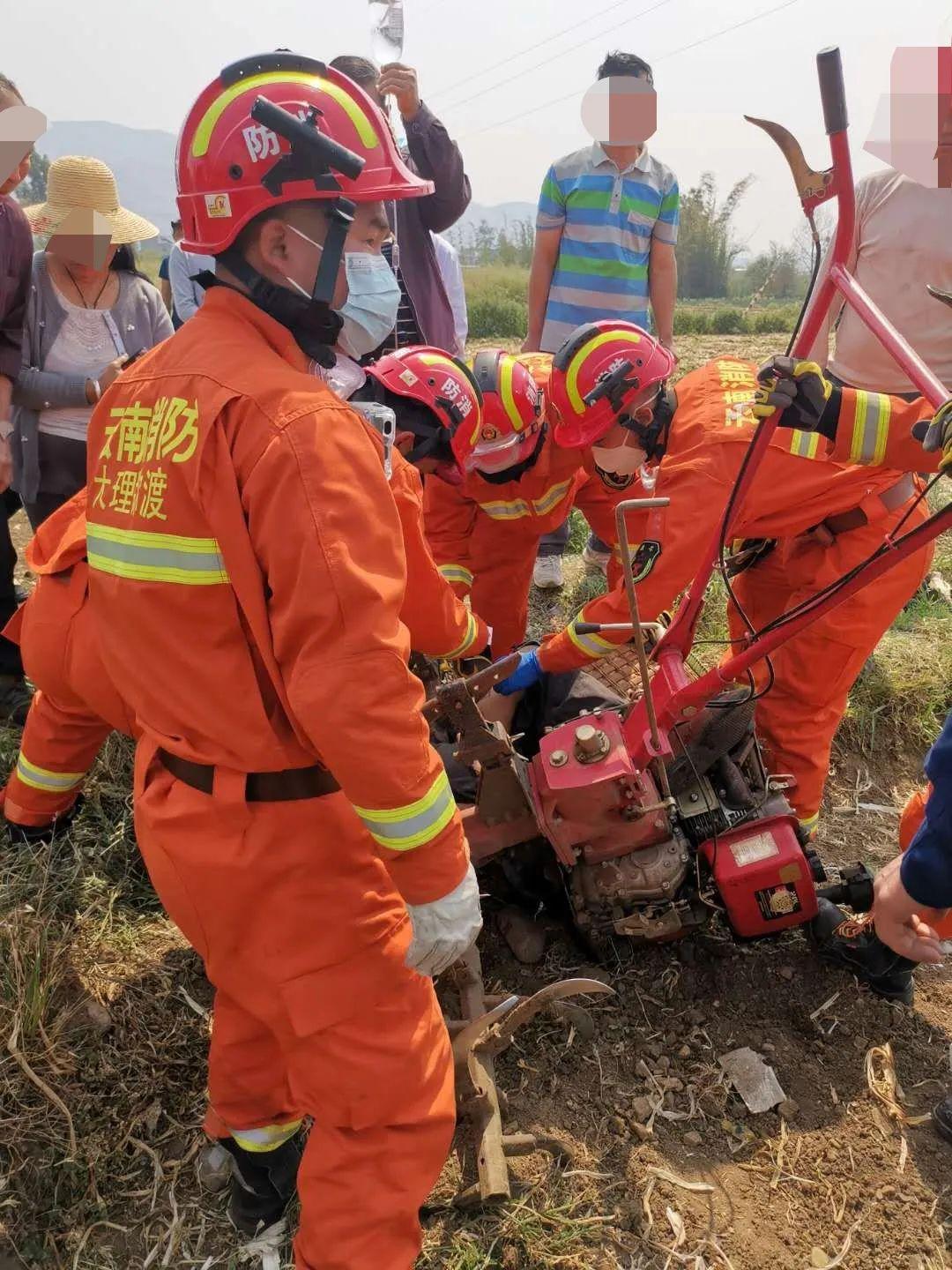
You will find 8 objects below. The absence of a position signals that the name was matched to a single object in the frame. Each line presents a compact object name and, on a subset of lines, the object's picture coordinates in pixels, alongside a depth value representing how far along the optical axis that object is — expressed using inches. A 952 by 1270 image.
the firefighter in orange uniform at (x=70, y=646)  104.2
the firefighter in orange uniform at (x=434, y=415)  121.0
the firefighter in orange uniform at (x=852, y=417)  93.2
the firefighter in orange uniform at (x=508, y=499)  145.3
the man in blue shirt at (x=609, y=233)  179.5
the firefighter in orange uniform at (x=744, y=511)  120.6
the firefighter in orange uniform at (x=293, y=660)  61.6
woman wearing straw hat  144.1
